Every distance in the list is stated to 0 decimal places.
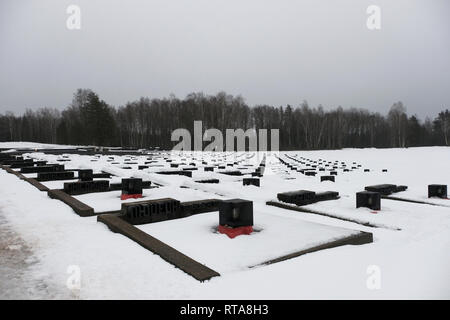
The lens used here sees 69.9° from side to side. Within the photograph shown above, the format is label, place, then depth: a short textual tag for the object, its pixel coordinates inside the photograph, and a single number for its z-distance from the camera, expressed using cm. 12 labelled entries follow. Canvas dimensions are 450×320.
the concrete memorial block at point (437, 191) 852
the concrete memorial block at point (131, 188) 776
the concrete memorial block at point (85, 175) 1037
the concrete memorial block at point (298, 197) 755
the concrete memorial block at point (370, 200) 682
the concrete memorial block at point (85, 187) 841
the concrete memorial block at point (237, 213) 488
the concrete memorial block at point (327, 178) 1243
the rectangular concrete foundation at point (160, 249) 340
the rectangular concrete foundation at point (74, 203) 604
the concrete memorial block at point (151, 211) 560
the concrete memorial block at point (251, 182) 1021
